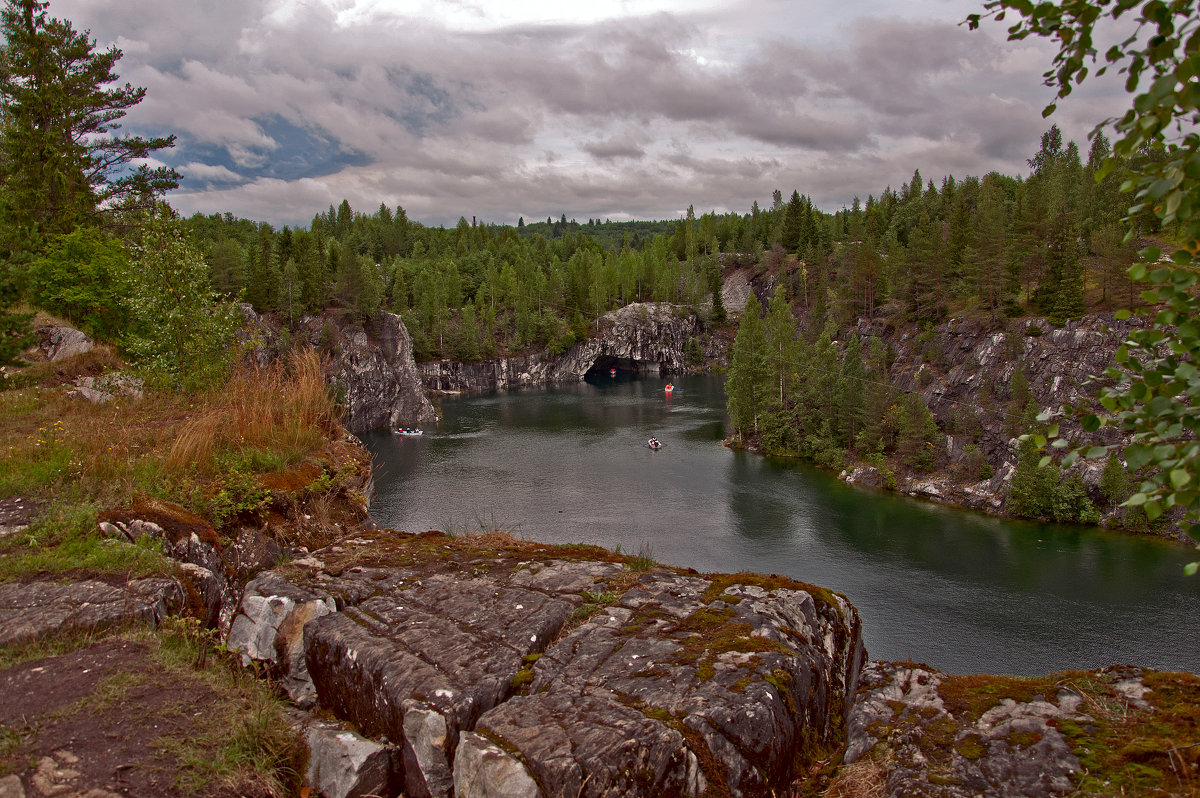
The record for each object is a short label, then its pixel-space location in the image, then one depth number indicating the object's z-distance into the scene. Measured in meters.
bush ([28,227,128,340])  16.86
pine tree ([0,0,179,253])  21.47
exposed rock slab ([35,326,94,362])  16.47
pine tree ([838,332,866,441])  57.03
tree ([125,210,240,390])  12.16
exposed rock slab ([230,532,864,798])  4.37
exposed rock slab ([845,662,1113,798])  4.05
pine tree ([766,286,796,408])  65.62
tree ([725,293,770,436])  62.44
